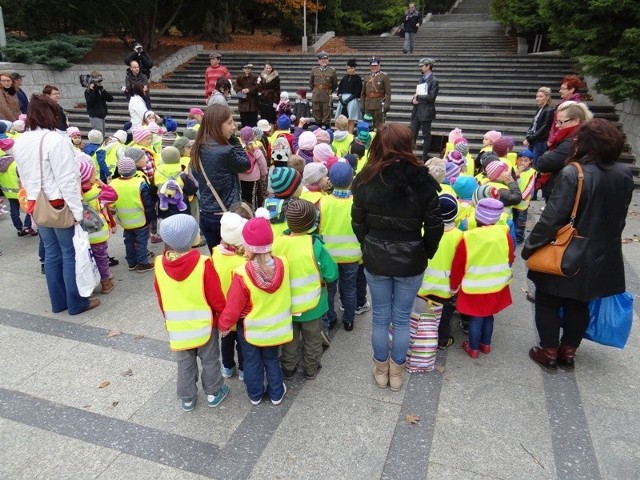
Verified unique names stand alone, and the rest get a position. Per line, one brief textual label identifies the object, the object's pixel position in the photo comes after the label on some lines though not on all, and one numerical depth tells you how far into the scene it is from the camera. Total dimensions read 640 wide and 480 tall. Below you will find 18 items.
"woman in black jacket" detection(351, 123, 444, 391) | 2.98
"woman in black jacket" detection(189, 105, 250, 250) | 4.09
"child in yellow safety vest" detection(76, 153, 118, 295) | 4.69
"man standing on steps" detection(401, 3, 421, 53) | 18.38
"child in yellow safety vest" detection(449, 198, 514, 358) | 3.66
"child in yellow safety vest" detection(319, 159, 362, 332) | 4.02
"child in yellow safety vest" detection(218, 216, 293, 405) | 3.03
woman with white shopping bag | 4.12
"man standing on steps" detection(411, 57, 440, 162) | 9.53
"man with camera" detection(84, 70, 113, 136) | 10.88
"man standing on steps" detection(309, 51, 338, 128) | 10.93
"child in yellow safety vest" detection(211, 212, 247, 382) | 3.33
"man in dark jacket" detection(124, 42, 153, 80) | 11.71
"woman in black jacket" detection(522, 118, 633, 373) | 3.22
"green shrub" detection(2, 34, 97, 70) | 13.27
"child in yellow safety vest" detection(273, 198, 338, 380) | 3.35
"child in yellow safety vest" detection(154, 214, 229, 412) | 3.04
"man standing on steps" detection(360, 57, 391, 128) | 10.30
